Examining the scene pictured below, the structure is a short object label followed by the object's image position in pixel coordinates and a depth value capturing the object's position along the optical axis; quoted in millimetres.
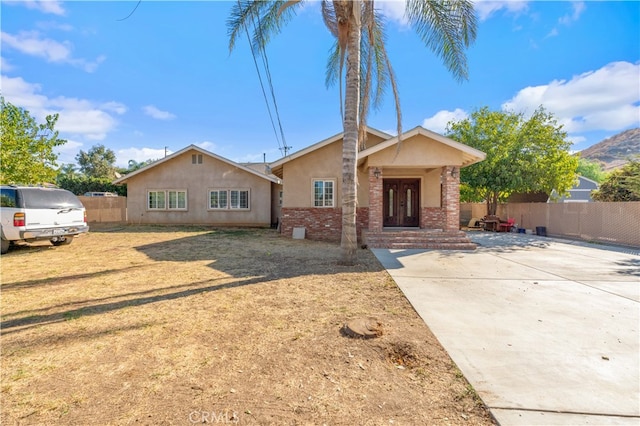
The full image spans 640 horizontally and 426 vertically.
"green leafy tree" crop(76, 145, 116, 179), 50938
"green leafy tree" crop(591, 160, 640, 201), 14727
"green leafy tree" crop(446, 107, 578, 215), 17625
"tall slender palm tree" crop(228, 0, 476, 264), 7734
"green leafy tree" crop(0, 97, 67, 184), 12938
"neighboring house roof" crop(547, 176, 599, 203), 39250
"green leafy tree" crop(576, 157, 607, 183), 60631
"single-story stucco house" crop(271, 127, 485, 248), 13750
